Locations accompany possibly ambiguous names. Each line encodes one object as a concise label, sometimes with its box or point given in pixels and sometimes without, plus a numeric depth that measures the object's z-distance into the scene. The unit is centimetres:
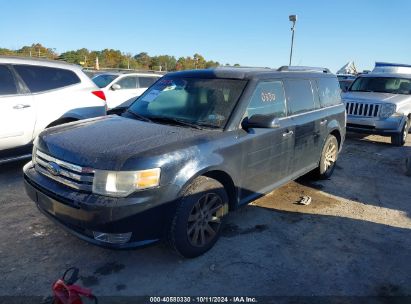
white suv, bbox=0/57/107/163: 545
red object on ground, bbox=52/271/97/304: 234
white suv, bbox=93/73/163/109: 1120
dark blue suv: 300
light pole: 1842
